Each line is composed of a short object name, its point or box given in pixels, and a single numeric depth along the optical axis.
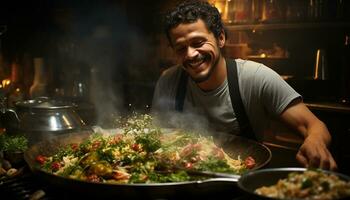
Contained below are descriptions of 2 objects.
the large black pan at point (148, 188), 1.82
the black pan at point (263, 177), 1.68
